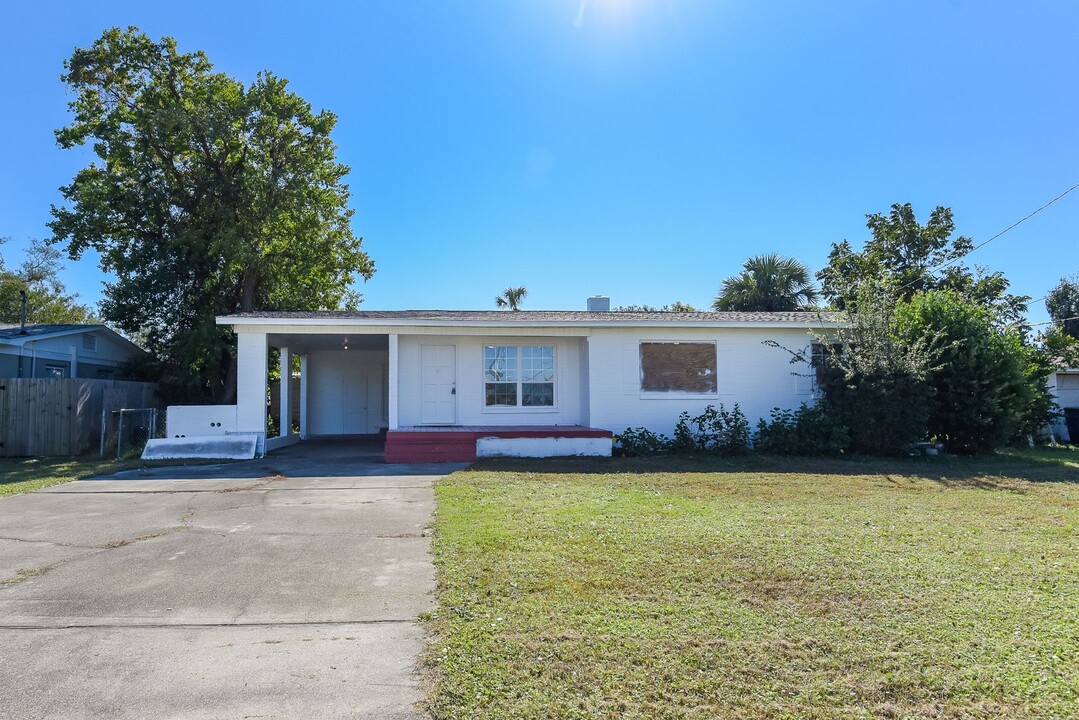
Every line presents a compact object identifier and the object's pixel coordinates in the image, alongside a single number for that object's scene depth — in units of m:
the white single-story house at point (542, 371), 12.96
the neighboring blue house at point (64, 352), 16.83
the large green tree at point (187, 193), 18.27
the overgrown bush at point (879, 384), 12.21
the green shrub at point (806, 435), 12.80
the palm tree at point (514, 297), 33.72
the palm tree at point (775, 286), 23.02
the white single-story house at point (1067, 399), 17.77
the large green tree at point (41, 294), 30.45
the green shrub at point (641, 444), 13.10
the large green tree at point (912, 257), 24.84
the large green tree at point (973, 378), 12.62
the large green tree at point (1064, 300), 36.03
